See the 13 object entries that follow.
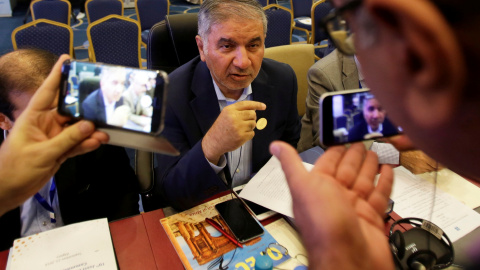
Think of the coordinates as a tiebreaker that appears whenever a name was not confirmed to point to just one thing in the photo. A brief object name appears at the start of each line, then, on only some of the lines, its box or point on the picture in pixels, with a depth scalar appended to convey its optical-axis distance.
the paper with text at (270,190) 1.19
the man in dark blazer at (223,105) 1.25
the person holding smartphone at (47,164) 0.76
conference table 1.01
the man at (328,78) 1.91
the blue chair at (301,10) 5.56
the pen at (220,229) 1.06
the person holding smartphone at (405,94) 0.35
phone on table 1.08
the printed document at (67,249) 0.97
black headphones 0.97
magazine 0.99
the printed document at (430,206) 1.16
